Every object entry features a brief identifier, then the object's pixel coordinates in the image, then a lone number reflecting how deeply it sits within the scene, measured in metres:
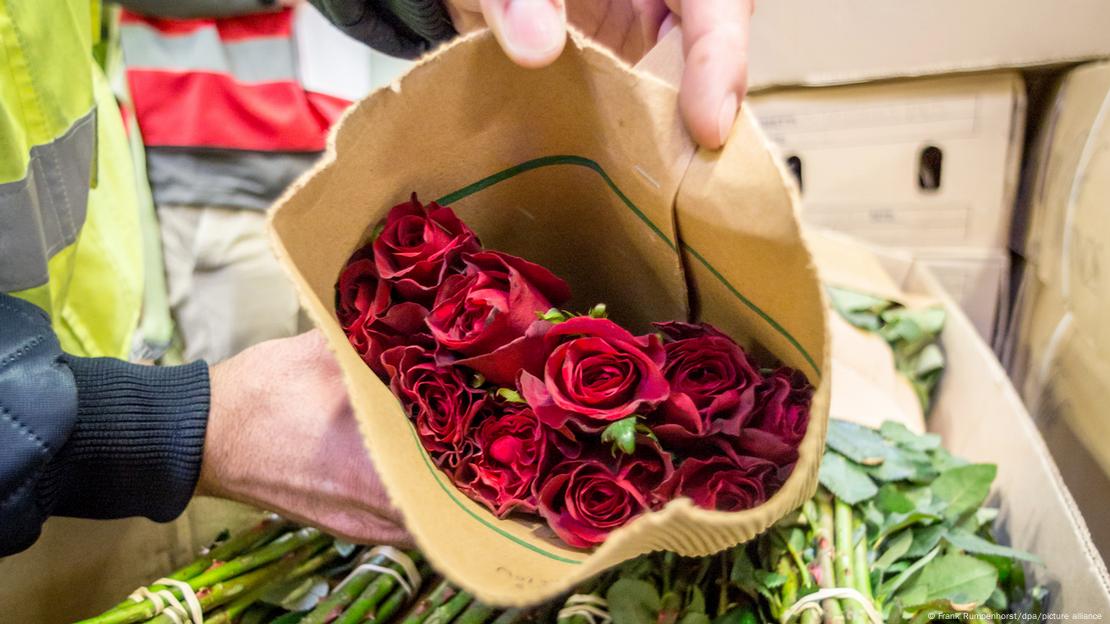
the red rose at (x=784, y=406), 0.46
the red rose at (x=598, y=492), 0.44
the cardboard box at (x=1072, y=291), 0.87
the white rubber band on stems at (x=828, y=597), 0.57
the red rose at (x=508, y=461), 0.46
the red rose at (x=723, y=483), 0.44
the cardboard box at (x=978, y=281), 1.17
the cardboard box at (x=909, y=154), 1.13
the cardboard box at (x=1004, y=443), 0.64
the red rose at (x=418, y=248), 0.49
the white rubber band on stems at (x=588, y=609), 0.59
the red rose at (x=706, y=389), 0.46
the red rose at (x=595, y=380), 0.44
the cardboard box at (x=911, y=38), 1.05
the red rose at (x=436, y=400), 0.48
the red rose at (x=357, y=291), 0.50
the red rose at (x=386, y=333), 0.49
